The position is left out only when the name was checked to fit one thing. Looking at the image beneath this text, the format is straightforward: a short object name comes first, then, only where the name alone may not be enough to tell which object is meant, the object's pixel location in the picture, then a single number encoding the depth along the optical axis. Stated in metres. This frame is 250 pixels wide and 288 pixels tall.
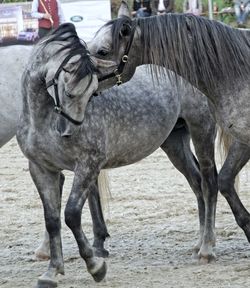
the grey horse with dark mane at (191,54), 11.41
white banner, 34.62
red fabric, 26.12
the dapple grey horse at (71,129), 11.27
